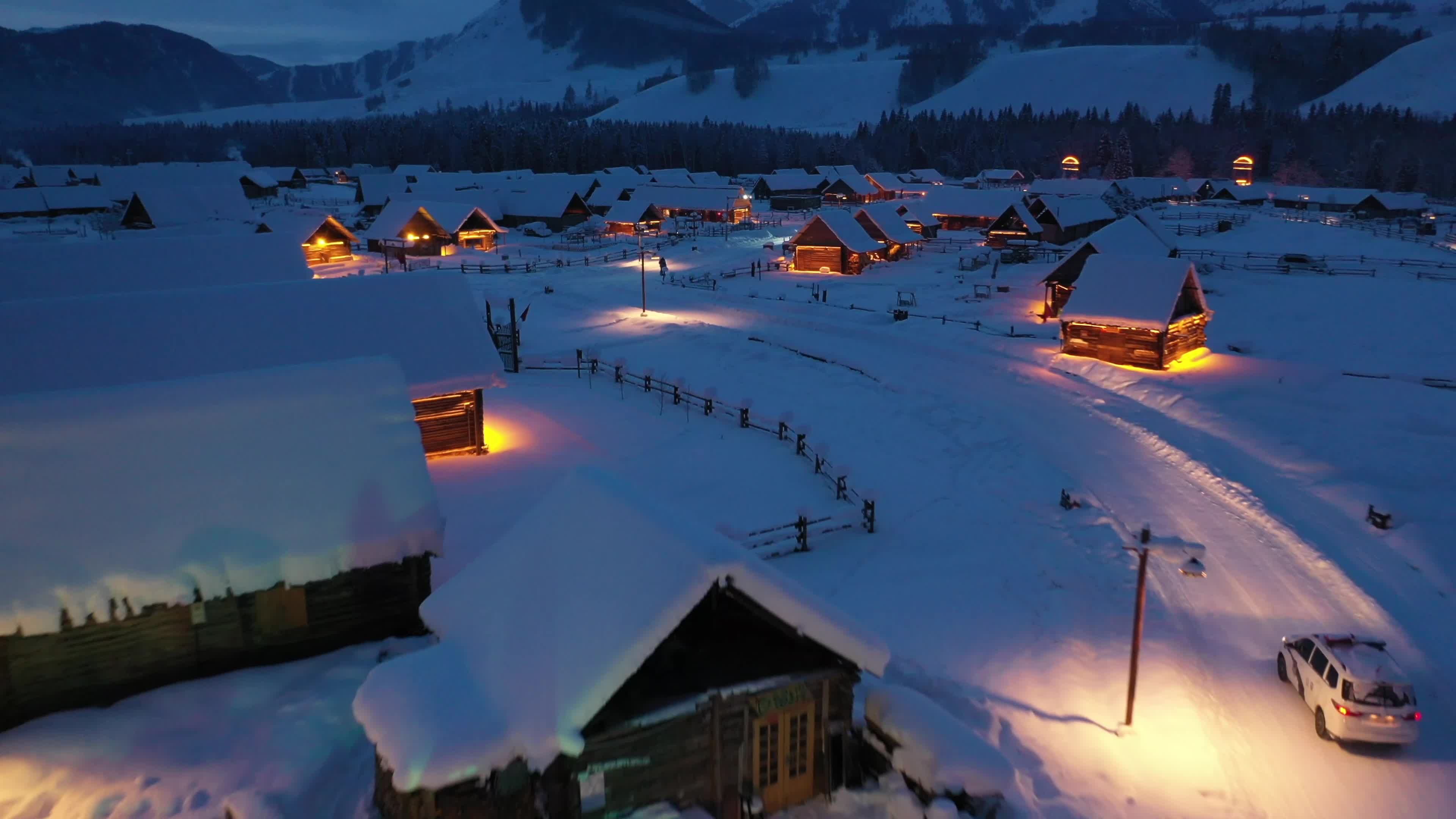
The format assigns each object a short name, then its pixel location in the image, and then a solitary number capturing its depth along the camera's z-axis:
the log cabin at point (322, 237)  55.66
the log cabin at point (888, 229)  58.88
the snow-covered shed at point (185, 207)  62.12
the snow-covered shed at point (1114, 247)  39.22
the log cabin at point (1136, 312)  31.36
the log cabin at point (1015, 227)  63.97
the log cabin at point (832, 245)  53.97
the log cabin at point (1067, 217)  67.00
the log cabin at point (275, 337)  19.55
